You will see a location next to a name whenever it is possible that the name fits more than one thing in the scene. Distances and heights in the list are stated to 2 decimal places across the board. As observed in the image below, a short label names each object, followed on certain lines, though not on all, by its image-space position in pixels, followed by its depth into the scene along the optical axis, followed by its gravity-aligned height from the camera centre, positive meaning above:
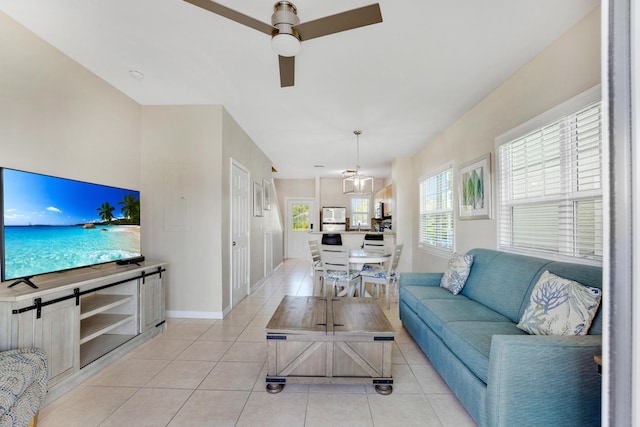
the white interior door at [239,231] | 4.00 -0.27
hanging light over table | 5.24 +0.65
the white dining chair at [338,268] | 3.86 -0.76
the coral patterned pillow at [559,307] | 1.54 -0.54
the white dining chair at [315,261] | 4.38 -0.79
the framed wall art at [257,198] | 5.13 +0.28
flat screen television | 1.86 -0.09
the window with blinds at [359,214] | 9.38 -0.01
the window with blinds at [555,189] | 2.01 +0.21
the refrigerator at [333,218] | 9.15 -0.14
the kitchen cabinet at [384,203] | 6.94 +0.30
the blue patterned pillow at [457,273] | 2.83 -0.61
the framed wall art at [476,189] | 3.22 +0.31
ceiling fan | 1.56 +1.09
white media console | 1.75 -0.78
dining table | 3.93 -0.62
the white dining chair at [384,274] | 4.00 -0.86
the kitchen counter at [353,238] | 6.11 -0.54
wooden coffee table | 2.01 -1.01
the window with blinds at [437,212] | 4.37 +0.03
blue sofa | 1.38 -0.79
